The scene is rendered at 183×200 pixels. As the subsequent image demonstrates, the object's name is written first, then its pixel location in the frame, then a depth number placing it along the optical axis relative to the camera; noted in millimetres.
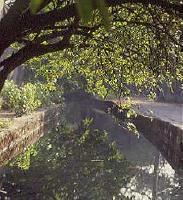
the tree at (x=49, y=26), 5867
